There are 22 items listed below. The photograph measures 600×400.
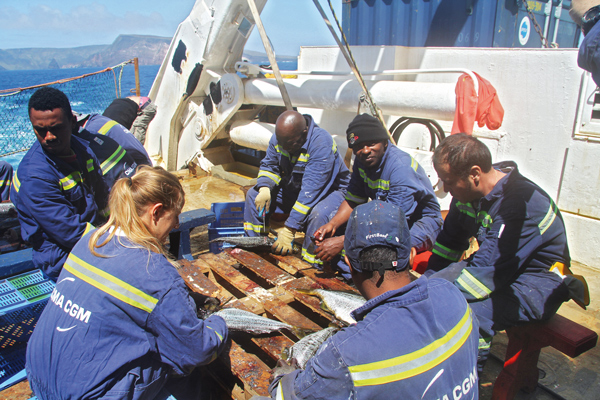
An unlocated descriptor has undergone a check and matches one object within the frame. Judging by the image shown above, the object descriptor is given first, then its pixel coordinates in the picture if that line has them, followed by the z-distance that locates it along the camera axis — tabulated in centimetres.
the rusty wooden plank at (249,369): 176
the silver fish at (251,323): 205
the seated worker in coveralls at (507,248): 191
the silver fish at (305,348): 180
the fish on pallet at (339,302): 224
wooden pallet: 189
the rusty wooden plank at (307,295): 234
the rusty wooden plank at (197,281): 252
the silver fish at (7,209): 342
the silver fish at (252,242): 326
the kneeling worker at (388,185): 287
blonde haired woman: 146
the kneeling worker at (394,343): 110
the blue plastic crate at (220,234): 377
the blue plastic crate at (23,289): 231
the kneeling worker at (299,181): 347
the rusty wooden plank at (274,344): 199
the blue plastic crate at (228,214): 407
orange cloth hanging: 357
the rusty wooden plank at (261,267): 274
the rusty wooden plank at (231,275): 261
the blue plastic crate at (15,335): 240
